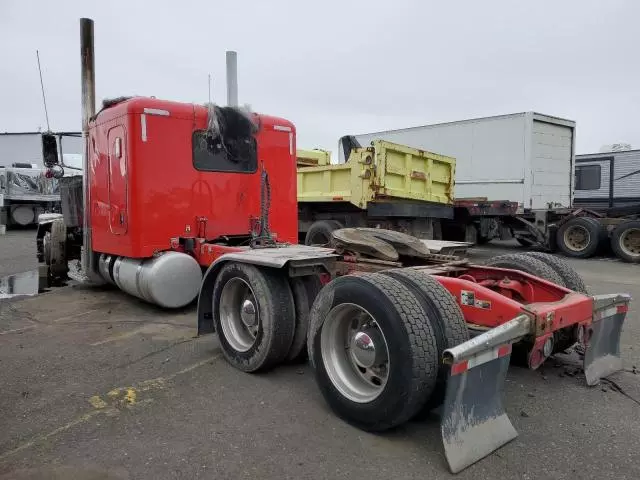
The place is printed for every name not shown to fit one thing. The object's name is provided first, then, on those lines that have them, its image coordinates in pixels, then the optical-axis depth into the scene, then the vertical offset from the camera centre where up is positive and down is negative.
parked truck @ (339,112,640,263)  12.86 +0.57
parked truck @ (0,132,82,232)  23.06 +0.53
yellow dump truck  9.94 +0.33
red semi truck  2.92 -0.57
